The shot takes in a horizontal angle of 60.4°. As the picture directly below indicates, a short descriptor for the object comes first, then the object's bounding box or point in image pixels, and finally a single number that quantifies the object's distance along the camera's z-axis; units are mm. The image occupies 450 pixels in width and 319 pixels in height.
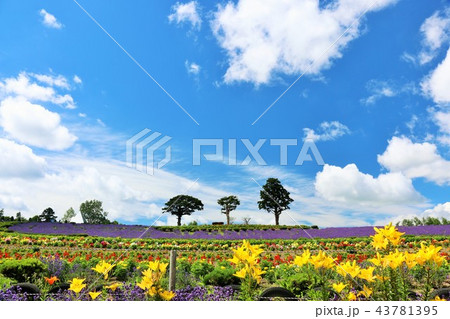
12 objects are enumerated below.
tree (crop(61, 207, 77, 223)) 51781
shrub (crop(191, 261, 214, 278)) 8320
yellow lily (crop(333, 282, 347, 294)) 3692
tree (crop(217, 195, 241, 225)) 34741
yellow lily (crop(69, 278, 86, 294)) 4125
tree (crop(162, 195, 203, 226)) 41906
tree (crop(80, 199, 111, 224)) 48156
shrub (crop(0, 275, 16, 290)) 6486
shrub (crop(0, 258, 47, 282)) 7961
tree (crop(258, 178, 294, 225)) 35062
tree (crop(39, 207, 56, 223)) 42250
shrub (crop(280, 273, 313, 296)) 6520
